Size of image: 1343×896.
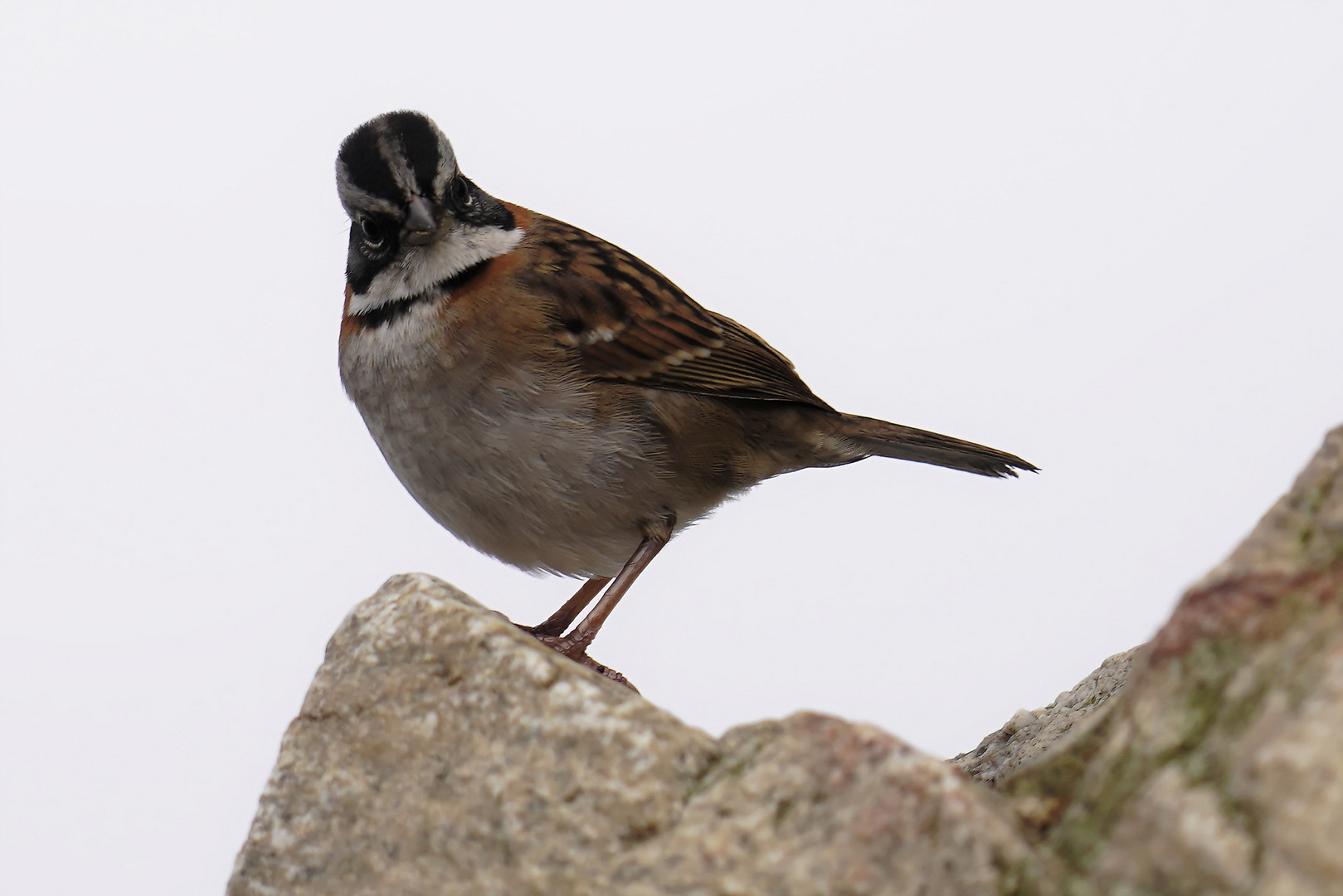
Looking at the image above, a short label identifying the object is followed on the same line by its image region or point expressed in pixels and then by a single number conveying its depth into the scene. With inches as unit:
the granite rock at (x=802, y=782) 167.8
